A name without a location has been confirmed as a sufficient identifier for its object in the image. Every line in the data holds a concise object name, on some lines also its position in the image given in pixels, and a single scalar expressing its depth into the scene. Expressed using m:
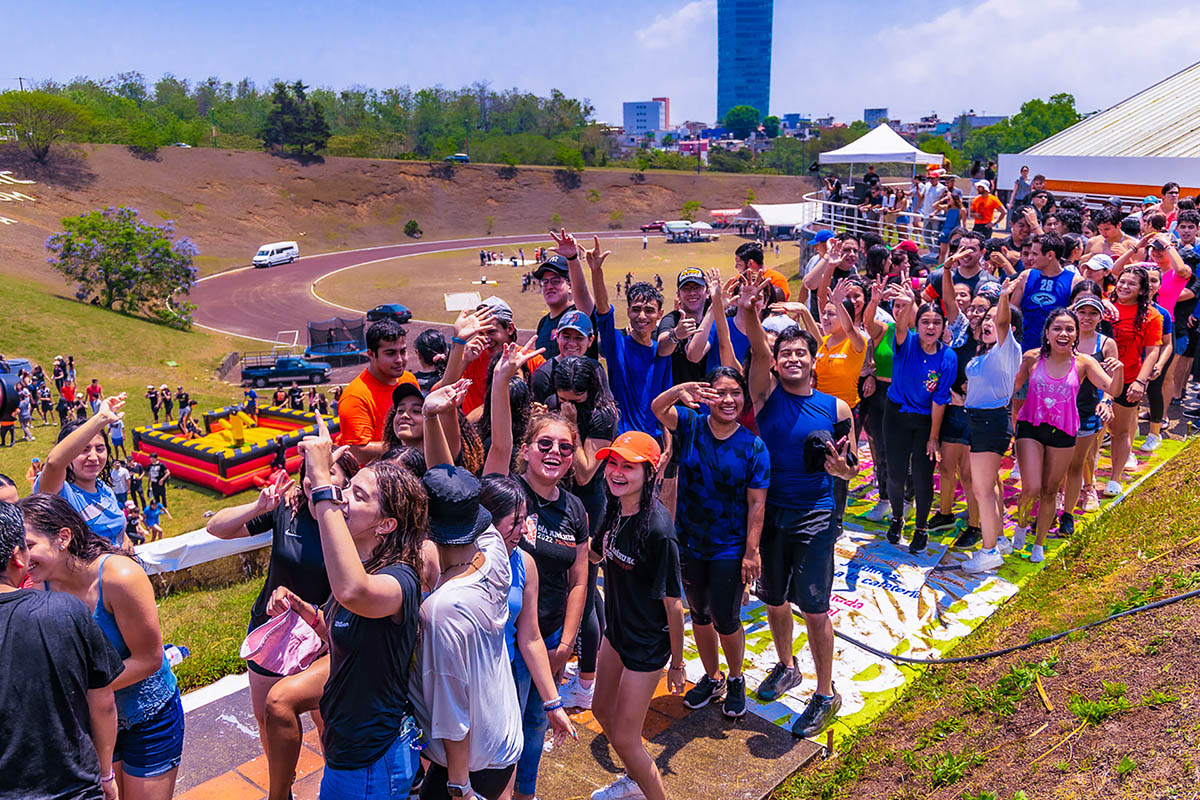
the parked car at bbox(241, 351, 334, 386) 29.53
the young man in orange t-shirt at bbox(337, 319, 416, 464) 4.84
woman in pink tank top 5.93
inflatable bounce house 18.84
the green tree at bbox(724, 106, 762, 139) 187.38
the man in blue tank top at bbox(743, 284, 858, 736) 4.55
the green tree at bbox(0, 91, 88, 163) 58.50
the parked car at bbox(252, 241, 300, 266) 55.69
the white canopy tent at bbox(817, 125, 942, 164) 25.28
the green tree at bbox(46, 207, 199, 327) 37.88
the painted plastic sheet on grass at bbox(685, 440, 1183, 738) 4.89
